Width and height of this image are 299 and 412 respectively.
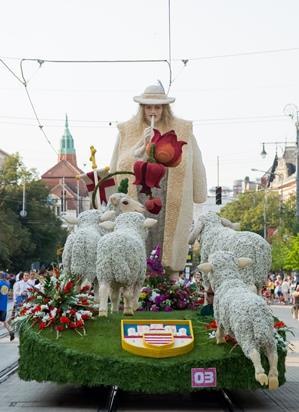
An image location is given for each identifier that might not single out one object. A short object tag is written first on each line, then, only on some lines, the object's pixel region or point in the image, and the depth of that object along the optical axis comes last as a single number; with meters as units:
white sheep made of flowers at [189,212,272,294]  15.53
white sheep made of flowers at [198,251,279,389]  12.42
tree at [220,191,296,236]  90.50
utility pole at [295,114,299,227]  48.14
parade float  13.25
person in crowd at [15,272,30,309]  25.74
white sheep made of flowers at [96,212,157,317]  14.88
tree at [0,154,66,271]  71.25
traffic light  48.81
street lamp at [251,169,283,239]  81.19
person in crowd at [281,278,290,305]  52.98
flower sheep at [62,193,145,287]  16.38
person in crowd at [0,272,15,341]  23.10
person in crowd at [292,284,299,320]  35.83
